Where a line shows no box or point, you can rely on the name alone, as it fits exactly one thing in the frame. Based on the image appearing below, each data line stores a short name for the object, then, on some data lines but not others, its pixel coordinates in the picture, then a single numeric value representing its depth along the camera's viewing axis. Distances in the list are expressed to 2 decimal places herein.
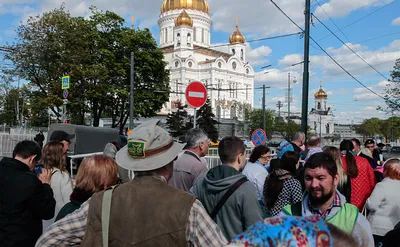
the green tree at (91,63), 29.20
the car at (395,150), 49.53
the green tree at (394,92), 33.89
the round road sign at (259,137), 12.07
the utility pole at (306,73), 12.61
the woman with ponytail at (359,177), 5.73
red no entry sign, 7.96
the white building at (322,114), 121.17
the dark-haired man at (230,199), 3.34
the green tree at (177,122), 44.16
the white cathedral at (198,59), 90.94
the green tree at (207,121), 44.53
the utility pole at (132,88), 23.39
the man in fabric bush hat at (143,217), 2.00
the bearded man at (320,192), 2.94
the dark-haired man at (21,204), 3.68
